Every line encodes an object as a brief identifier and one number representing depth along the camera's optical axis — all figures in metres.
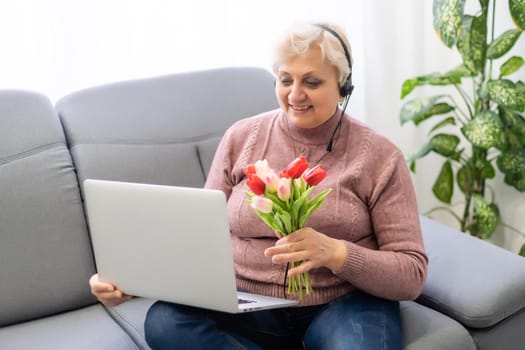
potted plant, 2.29
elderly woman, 1.53
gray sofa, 1.69
